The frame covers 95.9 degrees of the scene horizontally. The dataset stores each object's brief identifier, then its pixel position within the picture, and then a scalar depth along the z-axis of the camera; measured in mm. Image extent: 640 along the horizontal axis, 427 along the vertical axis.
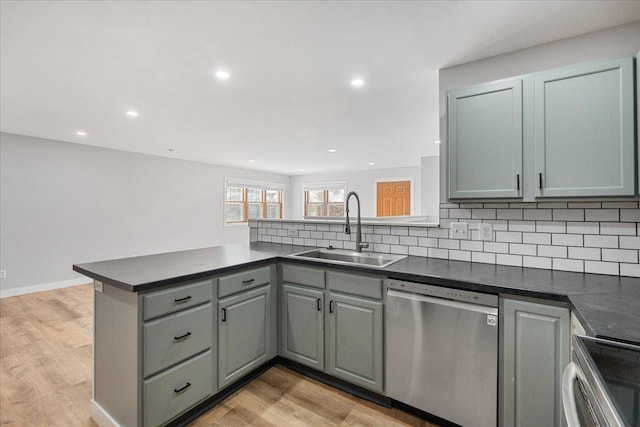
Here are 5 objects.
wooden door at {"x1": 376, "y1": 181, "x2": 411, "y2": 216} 7453
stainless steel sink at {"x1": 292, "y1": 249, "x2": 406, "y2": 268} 2383
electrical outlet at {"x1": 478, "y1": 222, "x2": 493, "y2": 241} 2061
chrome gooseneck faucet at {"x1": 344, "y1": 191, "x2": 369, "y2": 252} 2453
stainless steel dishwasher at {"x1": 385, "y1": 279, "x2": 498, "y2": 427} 1515
